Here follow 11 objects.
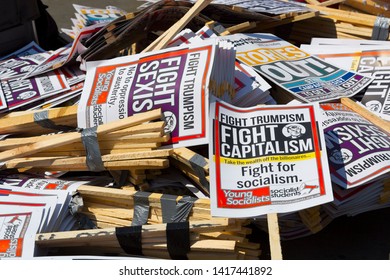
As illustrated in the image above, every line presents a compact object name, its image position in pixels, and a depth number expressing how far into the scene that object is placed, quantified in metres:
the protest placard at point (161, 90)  3.87
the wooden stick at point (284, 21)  5.43
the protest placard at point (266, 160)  3.41
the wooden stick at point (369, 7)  5.98
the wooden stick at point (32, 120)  4.11
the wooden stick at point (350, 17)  5.48
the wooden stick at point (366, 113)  4.17
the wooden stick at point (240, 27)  5.12
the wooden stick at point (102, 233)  3.45
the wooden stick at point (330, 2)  6.06
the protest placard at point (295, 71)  4.42
